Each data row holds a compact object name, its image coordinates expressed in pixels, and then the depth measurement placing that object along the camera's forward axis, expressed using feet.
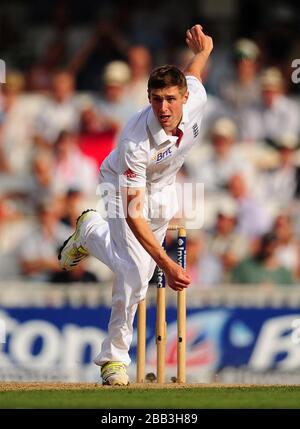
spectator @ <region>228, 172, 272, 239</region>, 40.42
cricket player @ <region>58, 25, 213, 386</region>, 25.25
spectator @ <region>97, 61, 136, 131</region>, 43.96
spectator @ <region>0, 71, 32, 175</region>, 44.88
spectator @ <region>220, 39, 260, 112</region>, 44.60
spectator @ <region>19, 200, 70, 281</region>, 39.81
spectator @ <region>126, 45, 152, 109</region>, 44.65
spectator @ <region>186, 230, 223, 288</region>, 39.29
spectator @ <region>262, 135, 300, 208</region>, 42.04
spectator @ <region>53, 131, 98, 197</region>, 42.27
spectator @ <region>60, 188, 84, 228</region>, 39.88
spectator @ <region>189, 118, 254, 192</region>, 41.91
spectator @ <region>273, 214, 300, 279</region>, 39.34
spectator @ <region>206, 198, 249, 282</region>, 39.58
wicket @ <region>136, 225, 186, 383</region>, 28.25
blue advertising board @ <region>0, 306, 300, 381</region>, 37.52
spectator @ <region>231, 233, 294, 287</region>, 38.73
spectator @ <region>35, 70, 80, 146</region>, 44.70
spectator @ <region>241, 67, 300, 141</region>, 43.96
